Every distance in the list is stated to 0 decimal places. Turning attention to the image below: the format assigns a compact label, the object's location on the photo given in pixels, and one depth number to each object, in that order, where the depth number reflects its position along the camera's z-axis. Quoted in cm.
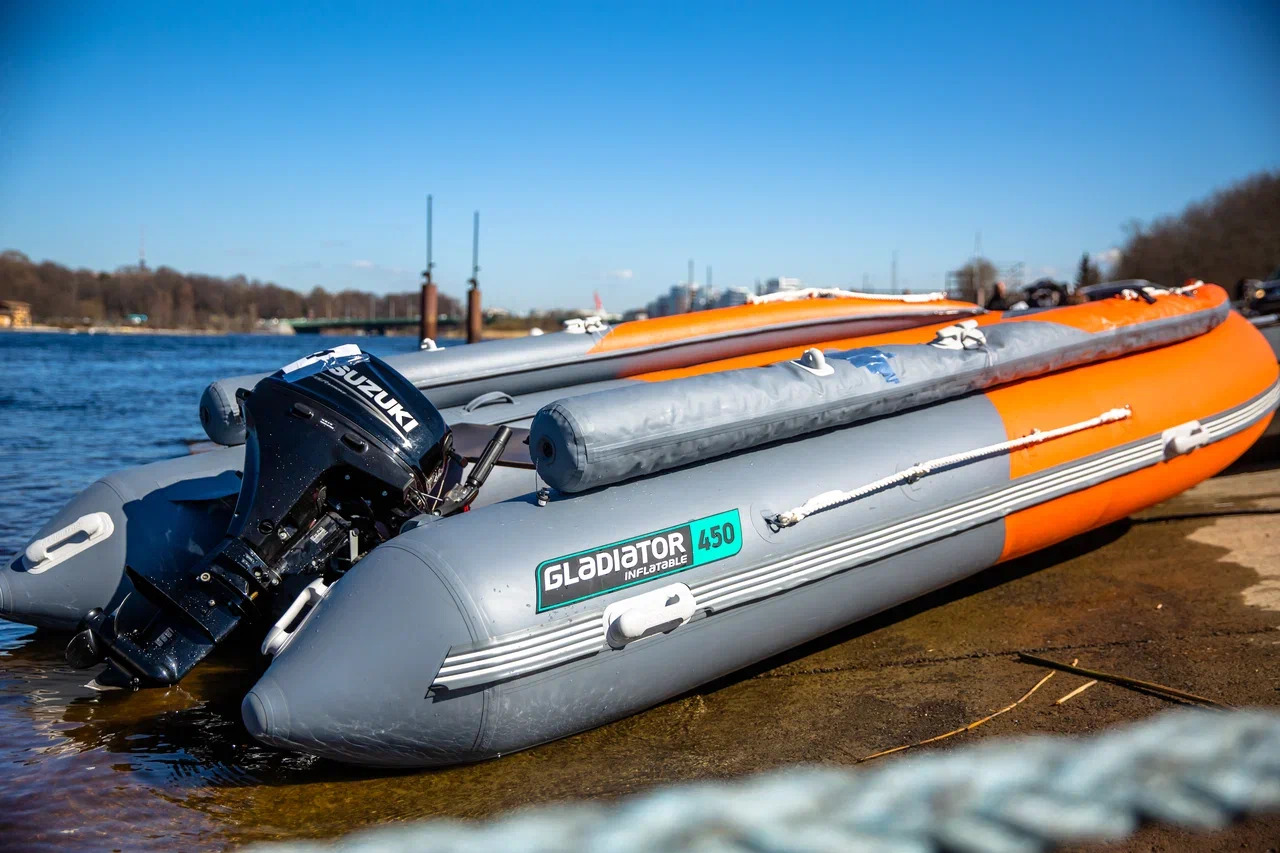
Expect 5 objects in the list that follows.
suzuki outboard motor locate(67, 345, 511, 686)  253
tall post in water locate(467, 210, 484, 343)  1816
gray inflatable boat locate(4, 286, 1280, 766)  224
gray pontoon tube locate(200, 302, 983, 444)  349
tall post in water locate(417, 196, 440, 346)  1624
